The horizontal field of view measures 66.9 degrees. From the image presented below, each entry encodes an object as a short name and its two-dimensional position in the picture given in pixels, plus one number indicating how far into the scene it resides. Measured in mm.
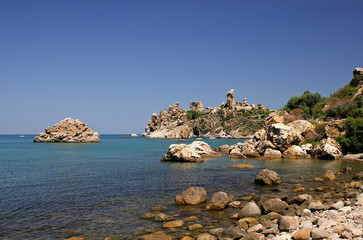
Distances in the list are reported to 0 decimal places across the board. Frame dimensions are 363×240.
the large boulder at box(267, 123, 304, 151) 52000
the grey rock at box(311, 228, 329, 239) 10422
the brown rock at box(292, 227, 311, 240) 10758
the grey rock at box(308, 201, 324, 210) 15000
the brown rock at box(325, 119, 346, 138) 50188
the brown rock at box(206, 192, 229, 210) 17156
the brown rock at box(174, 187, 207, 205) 18556
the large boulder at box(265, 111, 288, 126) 71100
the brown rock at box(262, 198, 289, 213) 15977
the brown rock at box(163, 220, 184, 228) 14258
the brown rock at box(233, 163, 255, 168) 37344
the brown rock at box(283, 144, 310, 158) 49188
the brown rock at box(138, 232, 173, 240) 12373
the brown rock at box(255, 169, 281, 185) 24688
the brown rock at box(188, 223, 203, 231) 13805
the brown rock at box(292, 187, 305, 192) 22141
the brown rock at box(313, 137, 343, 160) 45281
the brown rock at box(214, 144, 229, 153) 66475
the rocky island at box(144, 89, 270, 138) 162888
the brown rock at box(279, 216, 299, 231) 12269
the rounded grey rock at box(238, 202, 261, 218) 15148
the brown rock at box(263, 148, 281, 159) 49794
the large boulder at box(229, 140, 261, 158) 52206
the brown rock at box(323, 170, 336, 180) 26948
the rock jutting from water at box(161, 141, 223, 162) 45656
